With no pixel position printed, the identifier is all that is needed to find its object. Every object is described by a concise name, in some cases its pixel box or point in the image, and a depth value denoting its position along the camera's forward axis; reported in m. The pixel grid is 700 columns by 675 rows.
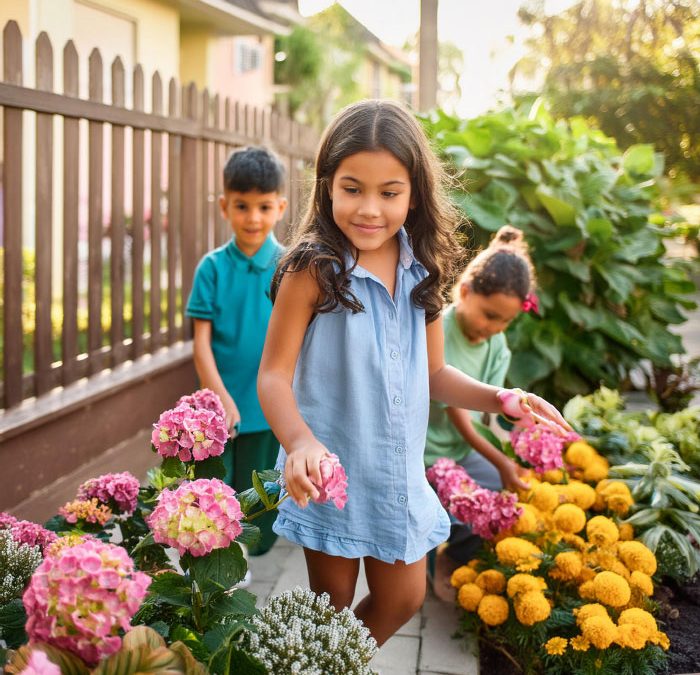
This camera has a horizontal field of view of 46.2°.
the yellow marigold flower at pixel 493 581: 2.58
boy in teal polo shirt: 3.25
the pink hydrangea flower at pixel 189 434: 1.77
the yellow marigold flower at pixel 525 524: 2.72
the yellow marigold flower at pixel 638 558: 2.56
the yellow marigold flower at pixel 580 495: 2.95
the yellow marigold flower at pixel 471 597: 2.58
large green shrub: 4.43
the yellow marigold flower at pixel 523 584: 2.43
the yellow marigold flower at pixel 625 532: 2.85
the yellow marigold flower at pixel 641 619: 2.31
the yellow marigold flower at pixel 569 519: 2.75
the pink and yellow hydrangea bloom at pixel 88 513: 2.02
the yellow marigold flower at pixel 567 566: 2.52
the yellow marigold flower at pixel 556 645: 2.31
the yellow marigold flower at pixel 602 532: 2.69
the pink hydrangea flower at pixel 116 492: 2.10
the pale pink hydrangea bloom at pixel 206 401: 1.97
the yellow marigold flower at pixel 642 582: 2.50
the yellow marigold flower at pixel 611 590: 2.37
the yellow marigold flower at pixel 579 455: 3.27
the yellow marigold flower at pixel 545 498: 2.89
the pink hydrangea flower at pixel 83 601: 1.22
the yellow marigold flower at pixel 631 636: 2.26
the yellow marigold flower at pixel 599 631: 2.26
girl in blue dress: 1.93
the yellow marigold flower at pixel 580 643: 2.30
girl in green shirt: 2.99
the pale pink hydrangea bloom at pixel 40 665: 1.19
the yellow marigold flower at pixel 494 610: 2.49
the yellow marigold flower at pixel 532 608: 2.36
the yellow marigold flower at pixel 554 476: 3.17
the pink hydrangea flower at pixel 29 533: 1.95
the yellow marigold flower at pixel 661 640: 2.29
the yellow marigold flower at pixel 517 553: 2.54
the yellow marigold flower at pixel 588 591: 2.42
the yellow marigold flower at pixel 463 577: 2.70
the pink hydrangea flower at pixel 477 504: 2.68
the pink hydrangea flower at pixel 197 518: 1.49
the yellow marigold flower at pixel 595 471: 3.20
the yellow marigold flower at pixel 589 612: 2.34
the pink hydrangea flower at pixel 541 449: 2.93
